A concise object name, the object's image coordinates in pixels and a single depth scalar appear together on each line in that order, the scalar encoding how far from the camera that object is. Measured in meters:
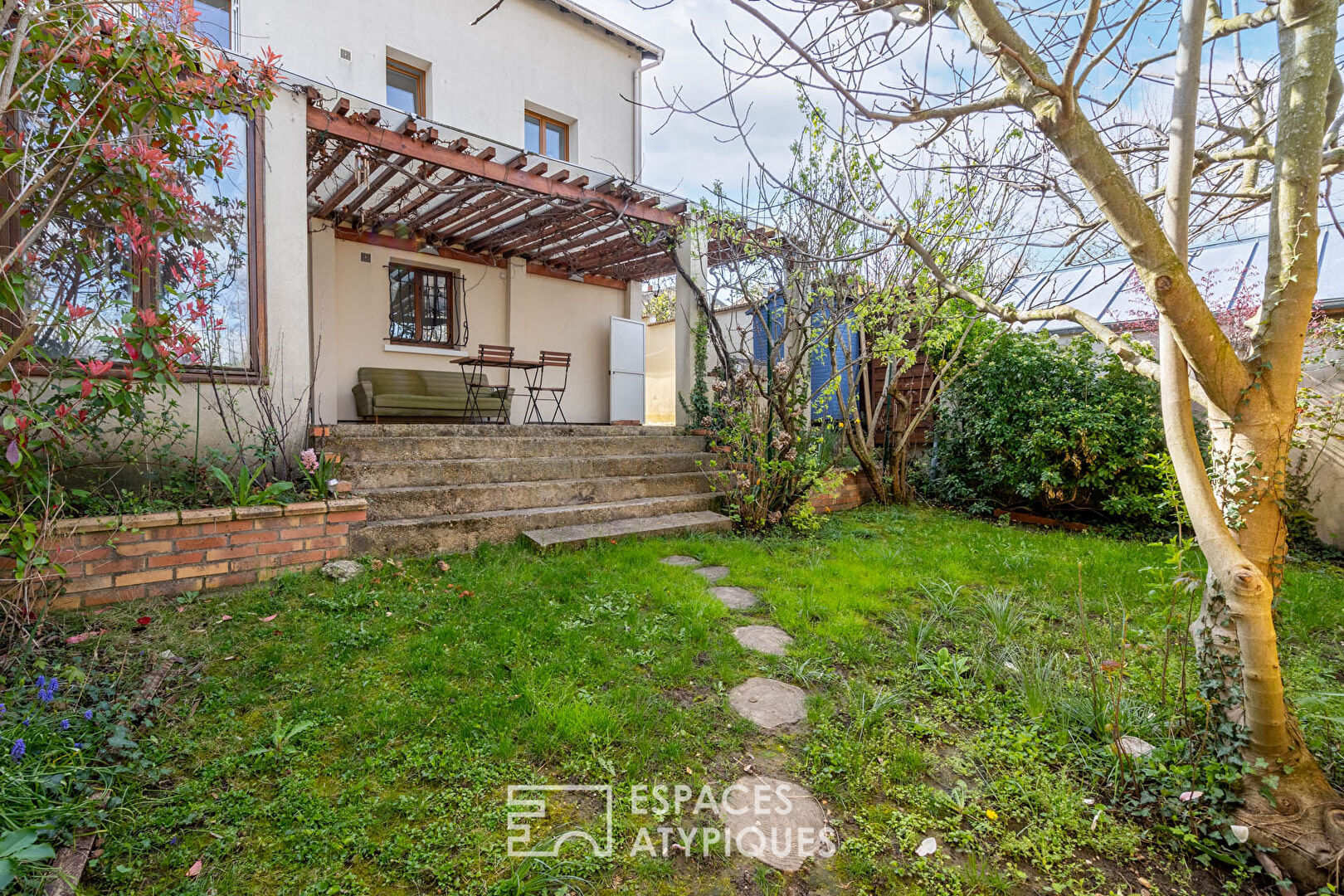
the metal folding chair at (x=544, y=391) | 8.37
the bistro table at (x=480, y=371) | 7.10
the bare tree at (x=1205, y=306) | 1.48
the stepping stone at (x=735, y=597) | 3.34
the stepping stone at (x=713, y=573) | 3.76
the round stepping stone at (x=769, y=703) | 2.18
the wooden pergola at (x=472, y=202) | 4.93
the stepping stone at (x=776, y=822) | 1.56
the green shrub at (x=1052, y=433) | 5.23
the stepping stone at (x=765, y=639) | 2.77
